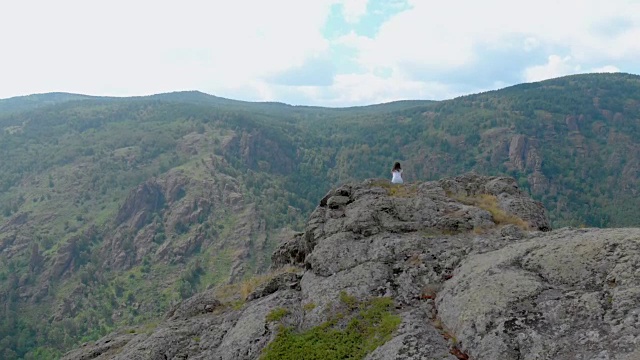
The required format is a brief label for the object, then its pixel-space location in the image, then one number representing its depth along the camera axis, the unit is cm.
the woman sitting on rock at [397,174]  2351
